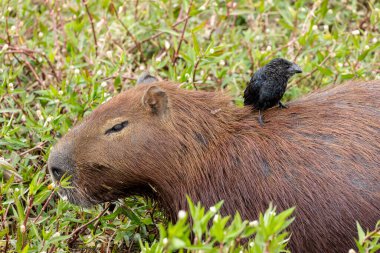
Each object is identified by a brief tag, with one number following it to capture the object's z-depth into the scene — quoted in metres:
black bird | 7.73
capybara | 6.98
